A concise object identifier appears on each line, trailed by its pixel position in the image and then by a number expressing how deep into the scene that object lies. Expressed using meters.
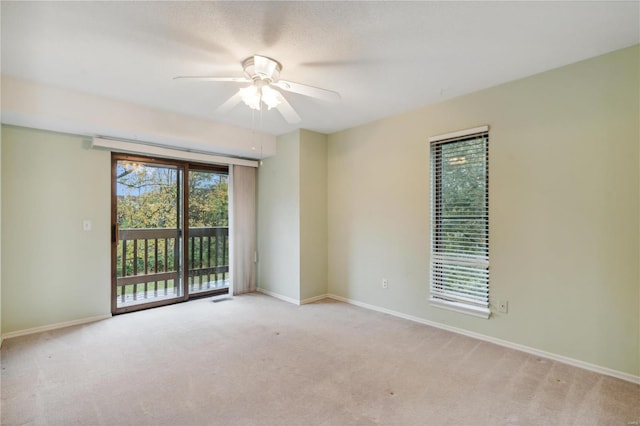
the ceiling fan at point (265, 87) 2.25
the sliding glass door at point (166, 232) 3.83
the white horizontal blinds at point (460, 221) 2.99
